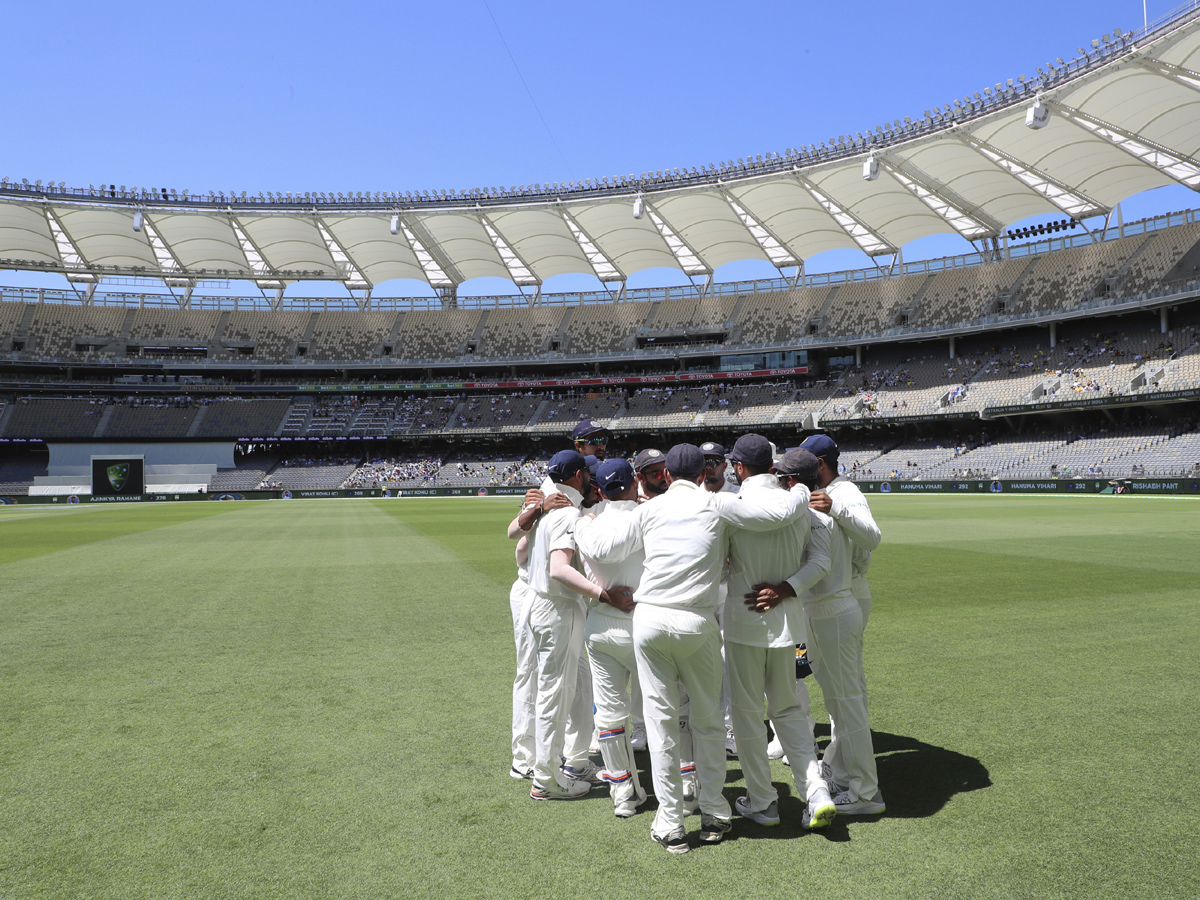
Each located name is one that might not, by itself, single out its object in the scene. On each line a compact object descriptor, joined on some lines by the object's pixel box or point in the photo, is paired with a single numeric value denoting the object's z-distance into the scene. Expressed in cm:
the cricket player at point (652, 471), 507
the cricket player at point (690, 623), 451
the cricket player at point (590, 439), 600
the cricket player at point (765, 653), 465
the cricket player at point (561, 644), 500
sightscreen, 6234
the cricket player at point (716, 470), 567
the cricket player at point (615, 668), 480
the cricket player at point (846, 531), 489
